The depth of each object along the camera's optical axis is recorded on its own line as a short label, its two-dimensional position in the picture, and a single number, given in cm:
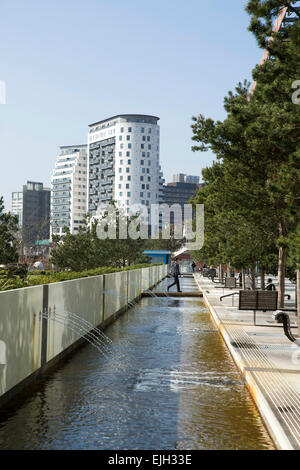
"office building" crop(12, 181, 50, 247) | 7571
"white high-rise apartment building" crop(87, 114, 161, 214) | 19038
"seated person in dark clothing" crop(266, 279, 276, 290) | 2032
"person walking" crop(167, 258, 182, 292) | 2961
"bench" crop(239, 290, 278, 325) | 1535
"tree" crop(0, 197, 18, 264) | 2375
